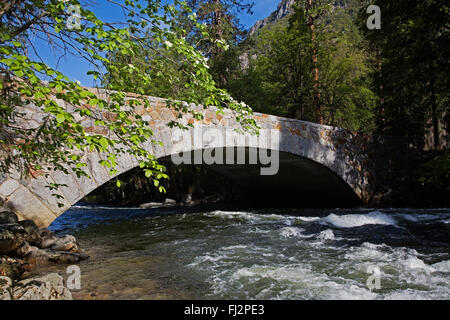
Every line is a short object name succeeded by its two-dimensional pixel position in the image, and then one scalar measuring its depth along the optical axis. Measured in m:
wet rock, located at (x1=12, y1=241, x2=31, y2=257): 3.19
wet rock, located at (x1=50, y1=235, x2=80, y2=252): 3.68
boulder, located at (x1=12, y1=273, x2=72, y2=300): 2.09
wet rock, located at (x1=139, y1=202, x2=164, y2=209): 12.43
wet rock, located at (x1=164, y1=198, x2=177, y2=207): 13.18
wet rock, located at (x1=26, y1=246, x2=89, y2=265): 3.30
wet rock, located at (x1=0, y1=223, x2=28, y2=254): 3.05
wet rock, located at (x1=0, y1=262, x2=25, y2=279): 2.70
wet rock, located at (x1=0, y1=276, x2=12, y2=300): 2.04
